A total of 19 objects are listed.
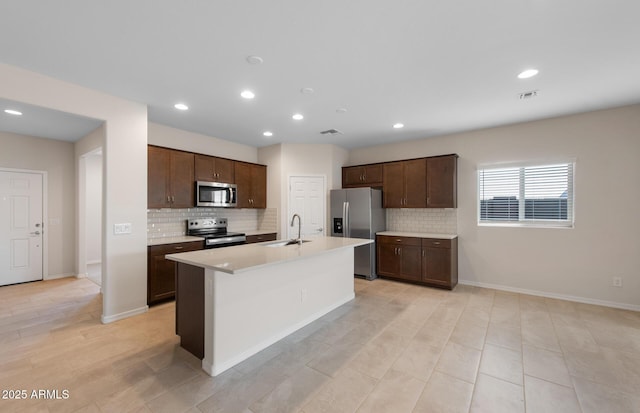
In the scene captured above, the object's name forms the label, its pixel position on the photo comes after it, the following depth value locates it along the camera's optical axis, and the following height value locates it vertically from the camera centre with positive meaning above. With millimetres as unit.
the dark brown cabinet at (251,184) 5312 +421
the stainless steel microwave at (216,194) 4573 +192
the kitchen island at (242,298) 2258 -896
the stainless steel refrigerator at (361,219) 5109 -259
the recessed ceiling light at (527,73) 2707 +1336
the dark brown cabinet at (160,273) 3650 -928
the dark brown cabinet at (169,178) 3988 +416
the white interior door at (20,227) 4633 -389
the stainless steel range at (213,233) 4328 -496
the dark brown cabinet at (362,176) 5461 +616
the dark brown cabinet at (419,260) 4449 -941
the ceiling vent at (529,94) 3191 +1327
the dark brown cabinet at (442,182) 4688 +418
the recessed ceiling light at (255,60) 2458 +1334
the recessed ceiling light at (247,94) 3205 +1331
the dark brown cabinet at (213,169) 4602 +642
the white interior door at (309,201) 5598 +88
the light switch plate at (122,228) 3307 -288
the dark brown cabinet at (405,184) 4953 +400
